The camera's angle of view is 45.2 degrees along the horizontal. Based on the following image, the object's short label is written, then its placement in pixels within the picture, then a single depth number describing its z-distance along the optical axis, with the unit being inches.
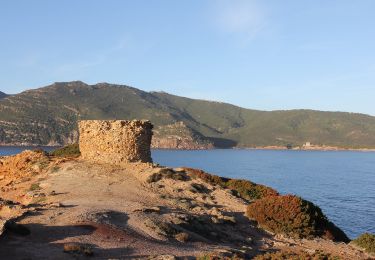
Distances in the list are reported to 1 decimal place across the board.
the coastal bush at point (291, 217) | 1127.0
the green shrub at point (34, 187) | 1194.0
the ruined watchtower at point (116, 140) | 1342.3
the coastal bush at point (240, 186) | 1487.5
